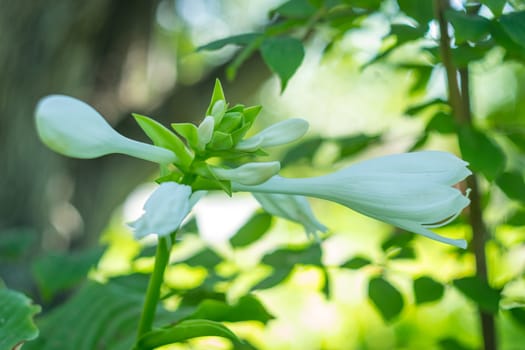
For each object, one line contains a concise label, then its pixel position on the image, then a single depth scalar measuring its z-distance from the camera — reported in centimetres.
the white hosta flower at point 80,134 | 69
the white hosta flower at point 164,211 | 68
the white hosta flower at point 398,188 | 72
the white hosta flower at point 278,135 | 73
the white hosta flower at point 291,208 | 77
